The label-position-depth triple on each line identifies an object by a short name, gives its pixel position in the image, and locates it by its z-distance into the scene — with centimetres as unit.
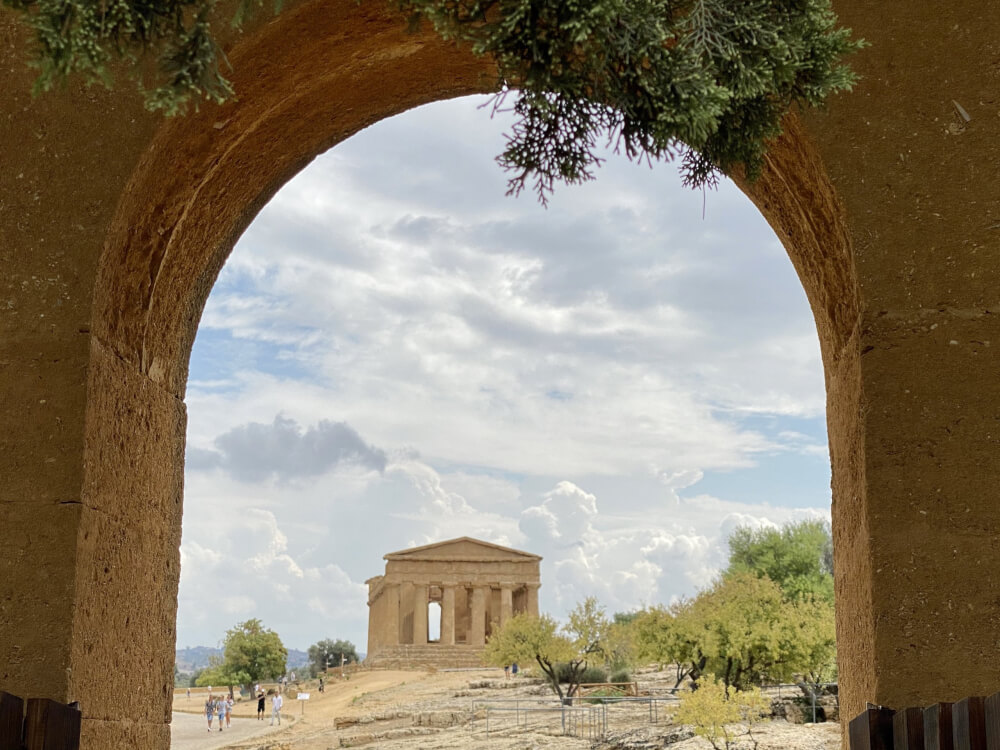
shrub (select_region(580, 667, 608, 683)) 3772
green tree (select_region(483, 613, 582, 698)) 3550
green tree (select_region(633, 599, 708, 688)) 2905
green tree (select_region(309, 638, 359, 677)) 8760
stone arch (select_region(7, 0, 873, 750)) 530
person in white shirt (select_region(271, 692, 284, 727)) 3947
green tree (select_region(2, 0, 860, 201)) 332
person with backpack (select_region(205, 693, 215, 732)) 3684
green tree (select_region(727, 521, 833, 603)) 4969
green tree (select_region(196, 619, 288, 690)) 6612
